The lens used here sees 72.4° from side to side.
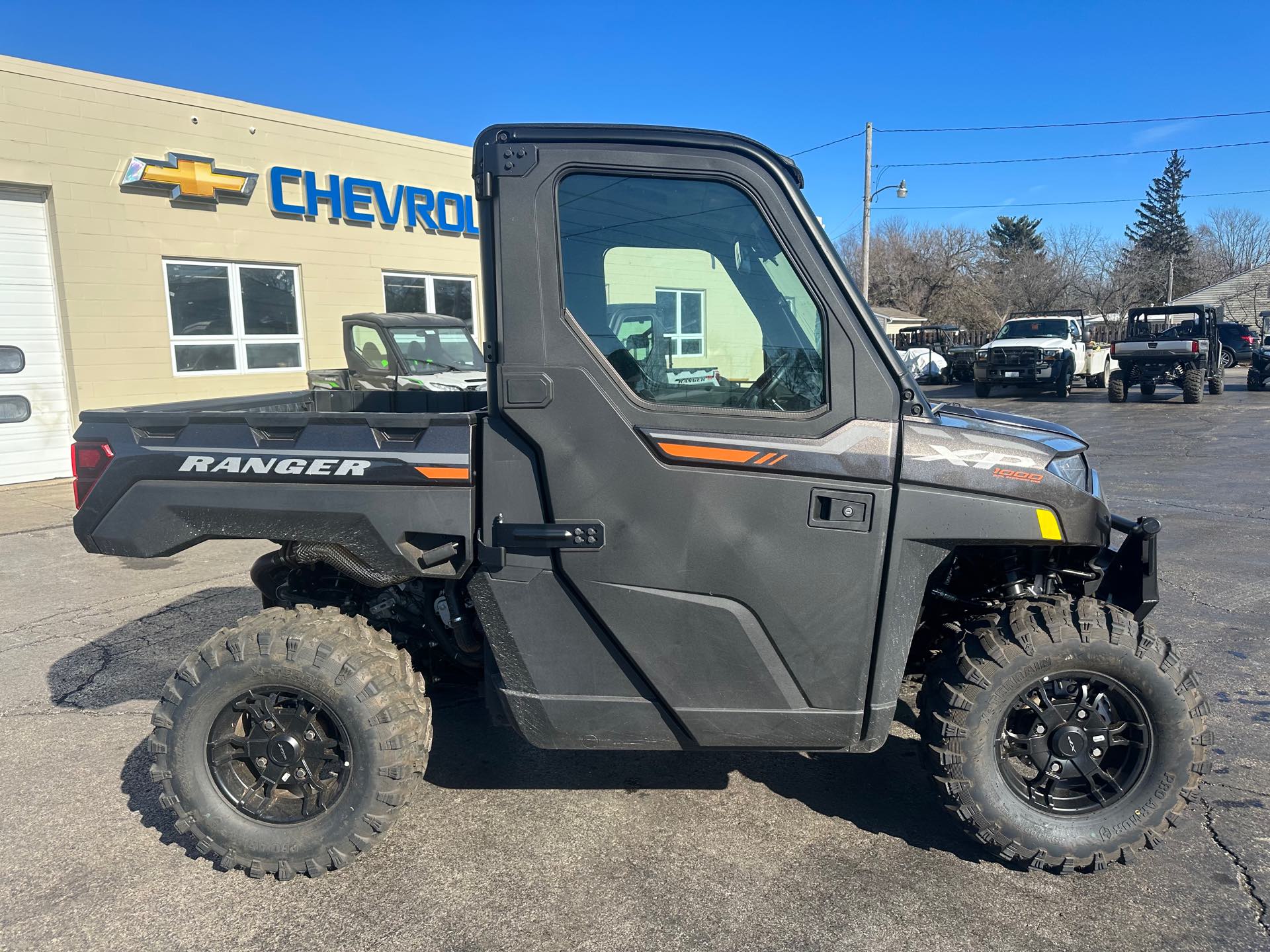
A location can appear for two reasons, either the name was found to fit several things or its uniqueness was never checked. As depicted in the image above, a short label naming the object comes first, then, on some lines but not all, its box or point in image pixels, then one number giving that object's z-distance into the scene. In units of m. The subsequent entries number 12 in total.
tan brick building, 11.15
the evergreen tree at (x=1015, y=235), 74.38
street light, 28.25
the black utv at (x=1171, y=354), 20.56
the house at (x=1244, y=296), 58.12
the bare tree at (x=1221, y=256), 68.94
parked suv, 35.28
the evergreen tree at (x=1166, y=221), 70.00
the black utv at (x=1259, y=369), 25.11
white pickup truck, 22.38
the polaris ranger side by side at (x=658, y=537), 2.73
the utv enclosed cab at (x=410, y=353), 11.80
